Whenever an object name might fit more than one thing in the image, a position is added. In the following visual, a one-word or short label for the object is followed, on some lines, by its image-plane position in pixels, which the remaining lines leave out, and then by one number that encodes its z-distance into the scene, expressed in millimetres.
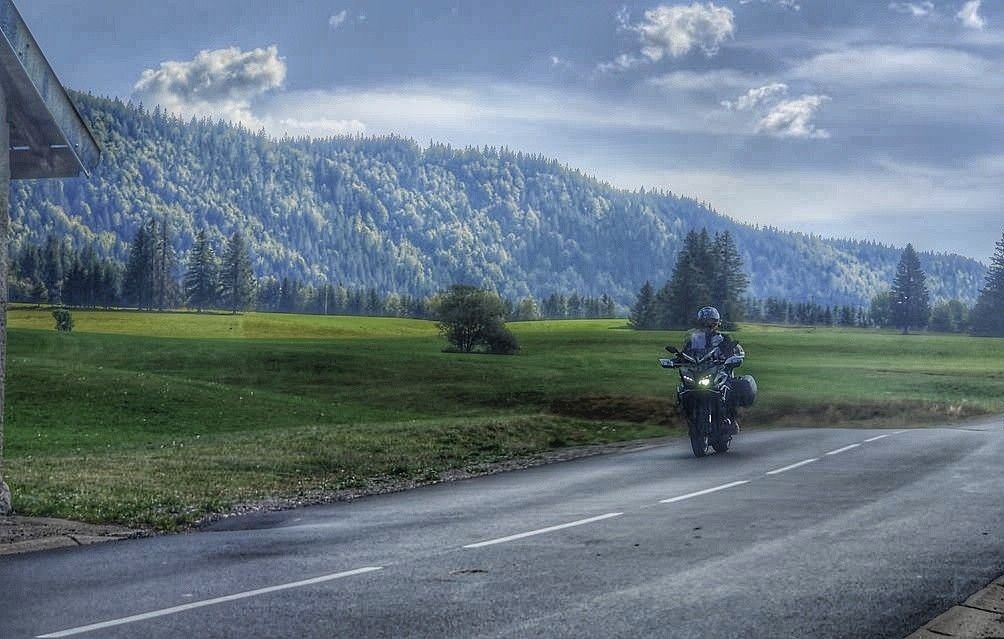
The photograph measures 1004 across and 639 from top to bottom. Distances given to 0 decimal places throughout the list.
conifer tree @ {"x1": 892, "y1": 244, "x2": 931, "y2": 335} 131125
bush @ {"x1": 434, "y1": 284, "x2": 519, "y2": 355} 75688
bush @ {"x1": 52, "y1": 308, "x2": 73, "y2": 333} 98769
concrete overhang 13141
